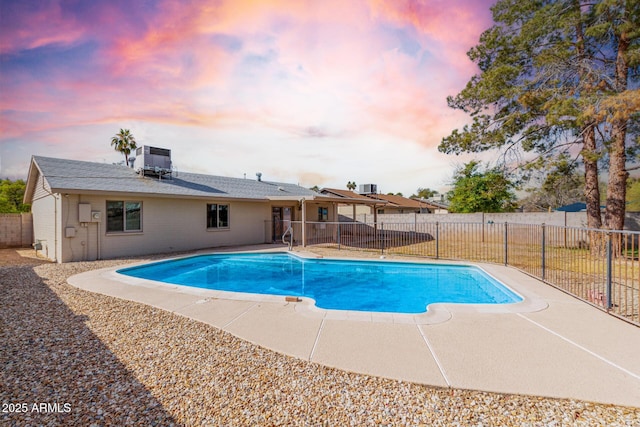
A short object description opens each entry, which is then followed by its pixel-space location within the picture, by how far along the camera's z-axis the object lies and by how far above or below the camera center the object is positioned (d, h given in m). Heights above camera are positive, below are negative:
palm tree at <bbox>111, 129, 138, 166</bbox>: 29.69 +7.46
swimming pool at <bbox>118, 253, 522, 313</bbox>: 6.97 -2.06
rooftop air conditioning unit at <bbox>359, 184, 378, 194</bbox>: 29.94 +2.67
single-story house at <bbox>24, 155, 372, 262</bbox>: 10.28 +0.13
